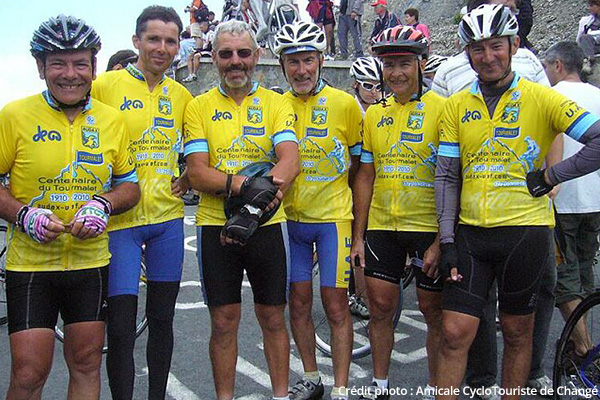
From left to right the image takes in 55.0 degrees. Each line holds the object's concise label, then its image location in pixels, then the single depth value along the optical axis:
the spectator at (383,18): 14.79
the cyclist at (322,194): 4.03
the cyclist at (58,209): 2.88
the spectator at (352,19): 15.67
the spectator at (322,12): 15.54
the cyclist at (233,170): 3.67
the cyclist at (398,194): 3.78
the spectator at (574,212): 4.54
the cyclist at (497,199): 3.25
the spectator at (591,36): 11.28
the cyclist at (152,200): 3.48
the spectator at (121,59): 5.24
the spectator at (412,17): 13.35
